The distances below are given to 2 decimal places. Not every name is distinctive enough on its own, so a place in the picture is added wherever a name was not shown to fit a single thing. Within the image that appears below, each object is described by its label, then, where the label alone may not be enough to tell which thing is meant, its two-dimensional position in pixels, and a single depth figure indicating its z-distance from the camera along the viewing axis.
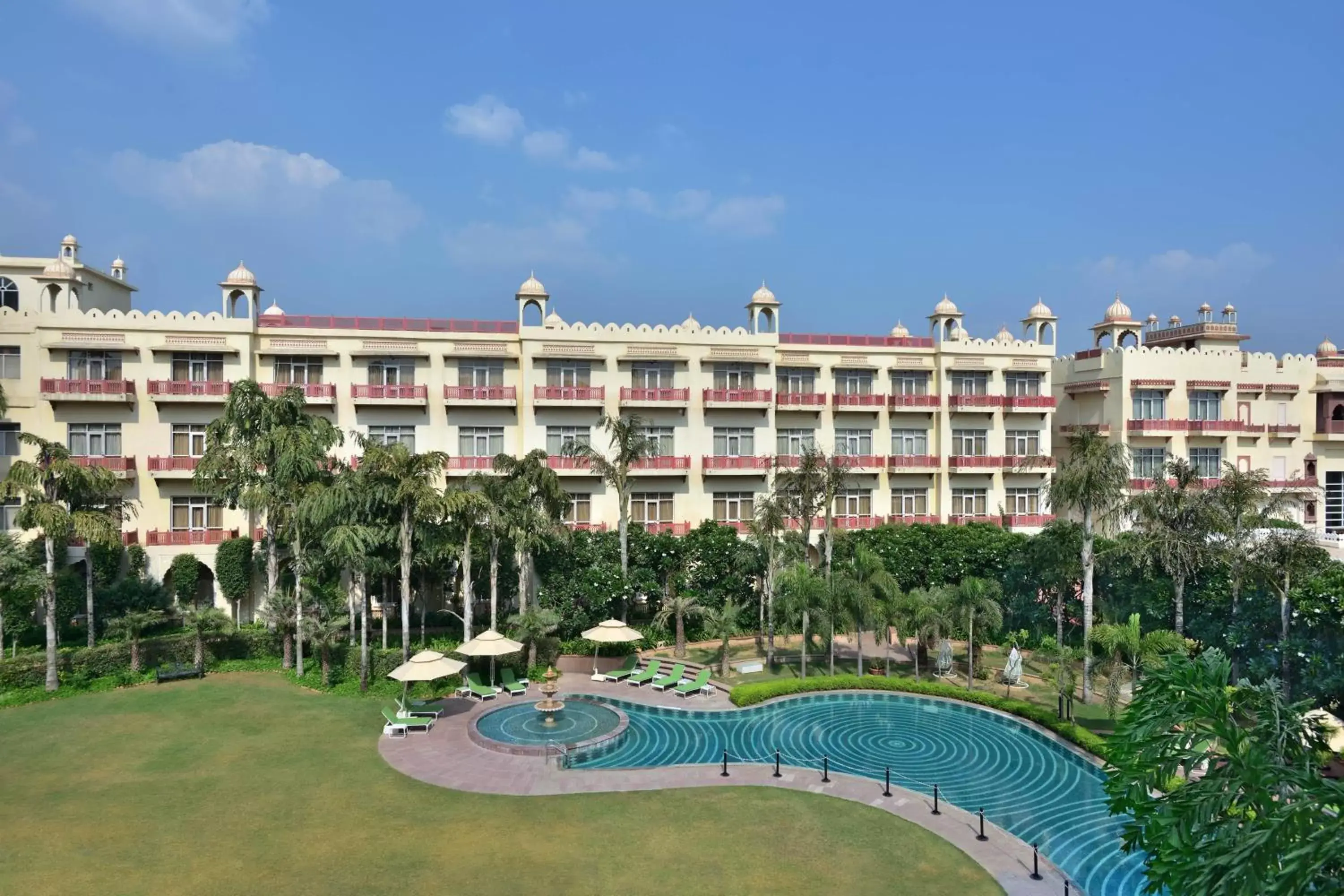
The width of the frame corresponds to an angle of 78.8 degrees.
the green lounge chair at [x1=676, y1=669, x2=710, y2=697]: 31.34
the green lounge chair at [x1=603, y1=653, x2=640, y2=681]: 33.44
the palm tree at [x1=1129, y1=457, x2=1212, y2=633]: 29.91
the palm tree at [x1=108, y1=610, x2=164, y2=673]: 31.56
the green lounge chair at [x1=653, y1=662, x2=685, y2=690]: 32.12
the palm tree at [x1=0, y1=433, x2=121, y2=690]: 29.89
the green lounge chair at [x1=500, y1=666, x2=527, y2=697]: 31.33
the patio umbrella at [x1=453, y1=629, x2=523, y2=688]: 30.09
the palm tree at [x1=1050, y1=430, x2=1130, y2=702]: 29.36
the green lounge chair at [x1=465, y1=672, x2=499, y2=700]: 30.63
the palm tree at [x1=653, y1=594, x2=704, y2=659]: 35.56
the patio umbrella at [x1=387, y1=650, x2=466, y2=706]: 27.69
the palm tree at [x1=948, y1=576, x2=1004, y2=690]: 31.03
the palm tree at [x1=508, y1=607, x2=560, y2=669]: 32.50
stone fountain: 27.73
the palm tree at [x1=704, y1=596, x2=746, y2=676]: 32.69
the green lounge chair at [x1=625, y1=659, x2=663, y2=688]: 32.75
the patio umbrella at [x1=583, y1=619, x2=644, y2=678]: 32.81
